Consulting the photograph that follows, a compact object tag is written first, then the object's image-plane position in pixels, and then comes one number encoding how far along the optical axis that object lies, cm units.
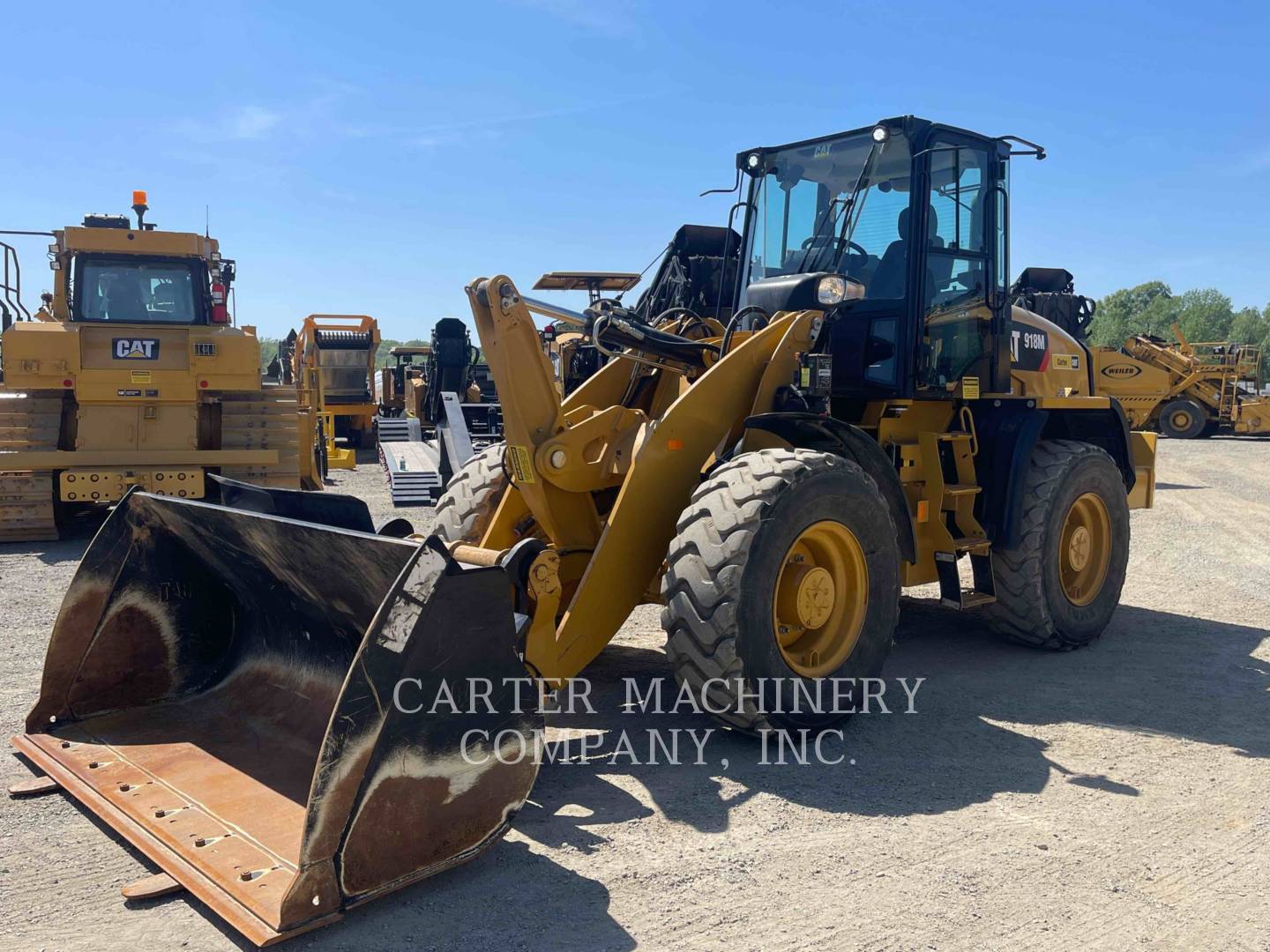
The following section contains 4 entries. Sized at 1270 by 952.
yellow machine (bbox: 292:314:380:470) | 2164
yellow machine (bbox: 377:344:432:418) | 2447
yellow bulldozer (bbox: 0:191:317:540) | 990
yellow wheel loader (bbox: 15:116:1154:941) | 314
